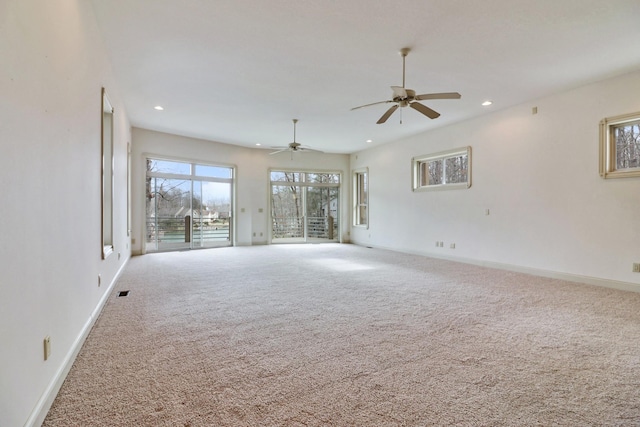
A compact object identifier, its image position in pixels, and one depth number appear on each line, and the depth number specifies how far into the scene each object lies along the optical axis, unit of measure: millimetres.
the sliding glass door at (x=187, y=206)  7883
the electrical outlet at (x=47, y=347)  1743
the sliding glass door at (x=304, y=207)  10164
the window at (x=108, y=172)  3845
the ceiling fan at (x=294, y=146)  6737
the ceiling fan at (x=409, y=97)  3771
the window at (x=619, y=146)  4355
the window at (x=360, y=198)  10156
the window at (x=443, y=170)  6777
